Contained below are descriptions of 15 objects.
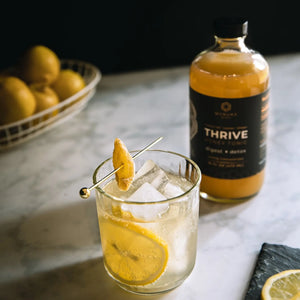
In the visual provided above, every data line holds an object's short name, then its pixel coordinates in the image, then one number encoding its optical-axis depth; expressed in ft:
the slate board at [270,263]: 2.26
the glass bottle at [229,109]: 2.66
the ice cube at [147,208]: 2.09
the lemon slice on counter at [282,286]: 2.12
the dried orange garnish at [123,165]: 2.23
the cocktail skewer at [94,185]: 2.15
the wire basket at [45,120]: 3.69
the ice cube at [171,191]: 2.26
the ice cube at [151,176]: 2.38
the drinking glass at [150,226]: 2.13
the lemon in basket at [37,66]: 3.95
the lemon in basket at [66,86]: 4.10
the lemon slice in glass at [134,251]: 2.13
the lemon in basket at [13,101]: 3.62
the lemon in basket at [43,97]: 3.86
